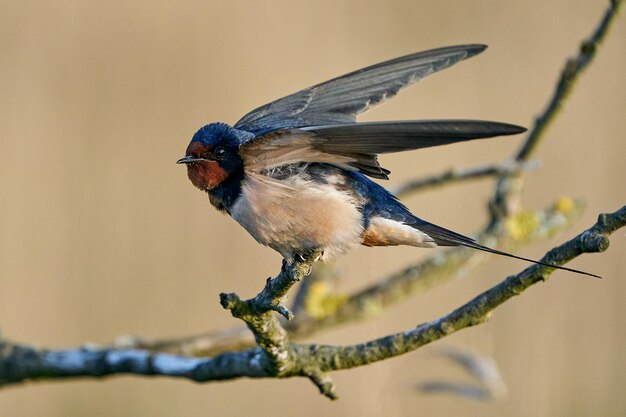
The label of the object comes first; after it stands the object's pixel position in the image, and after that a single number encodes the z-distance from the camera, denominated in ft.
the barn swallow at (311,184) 14.30
